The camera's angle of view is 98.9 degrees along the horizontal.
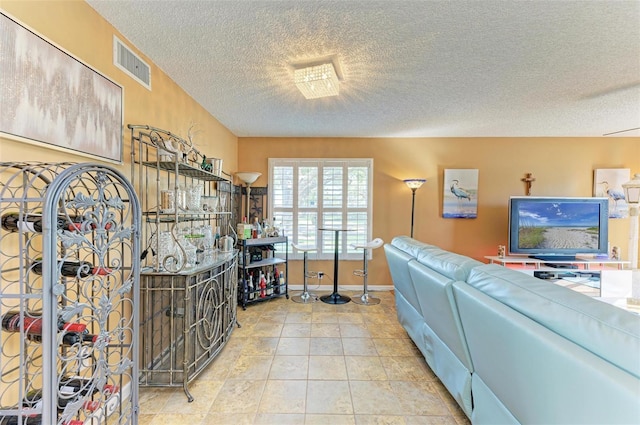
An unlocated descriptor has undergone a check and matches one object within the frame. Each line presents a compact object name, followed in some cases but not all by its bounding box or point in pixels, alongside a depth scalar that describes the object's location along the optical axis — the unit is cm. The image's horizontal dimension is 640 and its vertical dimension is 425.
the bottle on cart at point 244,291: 362
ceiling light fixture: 214
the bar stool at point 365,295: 373
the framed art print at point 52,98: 117
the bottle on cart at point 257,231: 390
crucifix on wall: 428
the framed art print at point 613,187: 421
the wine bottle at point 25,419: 100
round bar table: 388
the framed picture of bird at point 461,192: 434
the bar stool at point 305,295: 383
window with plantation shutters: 443
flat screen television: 395
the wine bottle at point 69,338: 105
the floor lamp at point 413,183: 403
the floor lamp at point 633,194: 304
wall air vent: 180
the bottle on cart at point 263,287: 383
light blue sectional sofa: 80
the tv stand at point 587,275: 380
